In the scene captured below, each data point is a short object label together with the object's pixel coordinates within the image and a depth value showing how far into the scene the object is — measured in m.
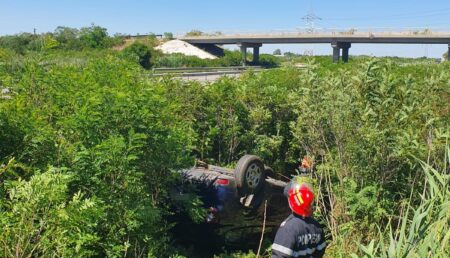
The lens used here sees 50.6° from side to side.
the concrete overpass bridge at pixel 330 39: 57.75
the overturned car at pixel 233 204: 6.57
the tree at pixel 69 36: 57.25
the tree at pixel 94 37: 62.24
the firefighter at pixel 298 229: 4.12
